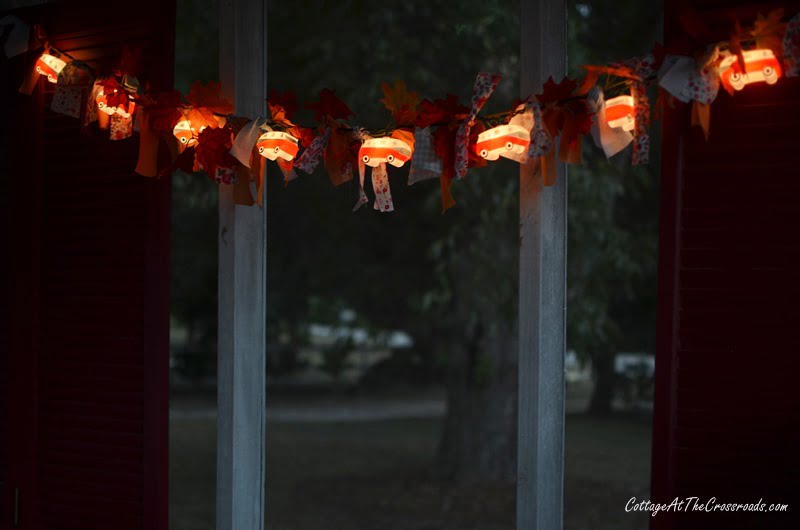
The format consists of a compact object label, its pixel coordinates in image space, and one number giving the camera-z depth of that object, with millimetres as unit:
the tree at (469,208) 5340
